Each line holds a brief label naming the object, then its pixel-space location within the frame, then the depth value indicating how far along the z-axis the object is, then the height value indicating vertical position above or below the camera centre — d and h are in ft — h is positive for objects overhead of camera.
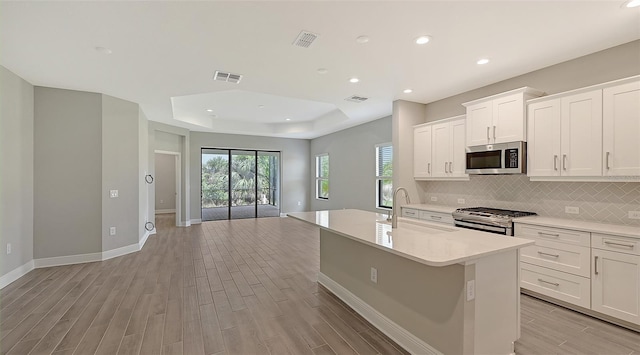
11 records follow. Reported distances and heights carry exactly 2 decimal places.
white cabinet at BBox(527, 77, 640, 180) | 8.65 +1.56
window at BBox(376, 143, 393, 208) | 20.99 +0.21
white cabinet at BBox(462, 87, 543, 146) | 11.24 +2.58
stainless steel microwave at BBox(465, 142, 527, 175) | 11.24 +0.84
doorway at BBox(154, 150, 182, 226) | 33.55 -0.70
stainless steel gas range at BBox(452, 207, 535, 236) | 10.77 -1.65
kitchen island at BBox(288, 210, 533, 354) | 5.98 -2.65
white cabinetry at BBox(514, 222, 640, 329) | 8.00 -2.87
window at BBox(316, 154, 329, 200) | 29.73 +0.18
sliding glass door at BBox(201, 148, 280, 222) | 28.73 -0.68
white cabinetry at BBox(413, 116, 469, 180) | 14.01 +1.49
